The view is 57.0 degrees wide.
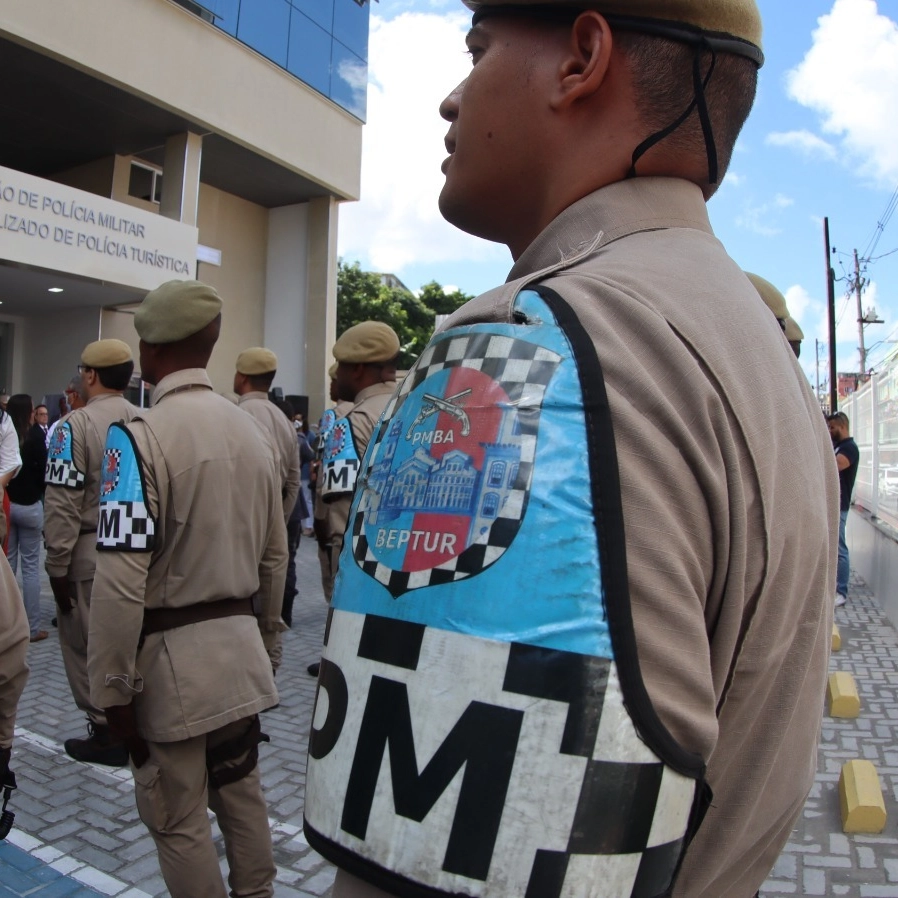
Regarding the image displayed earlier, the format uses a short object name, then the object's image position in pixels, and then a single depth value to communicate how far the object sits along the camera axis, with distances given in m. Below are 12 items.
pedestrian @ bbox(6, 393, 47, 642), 7.11
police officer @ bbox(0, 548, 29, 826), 3.40
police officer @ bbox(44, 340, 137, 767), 4.55
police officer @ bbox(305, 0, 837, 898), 0.63
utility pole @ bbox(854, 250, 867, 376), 40.94
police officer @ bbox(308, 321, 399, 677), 5.49
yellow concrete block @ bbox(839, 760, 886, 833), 3.95
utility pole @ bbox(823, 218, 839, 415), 26.98
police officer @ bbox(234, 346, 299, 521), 6.35
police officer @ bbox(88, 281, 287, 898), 2.63
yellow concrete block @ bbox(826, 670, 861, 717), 5.68
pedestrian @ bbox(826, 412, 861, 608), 8.91
